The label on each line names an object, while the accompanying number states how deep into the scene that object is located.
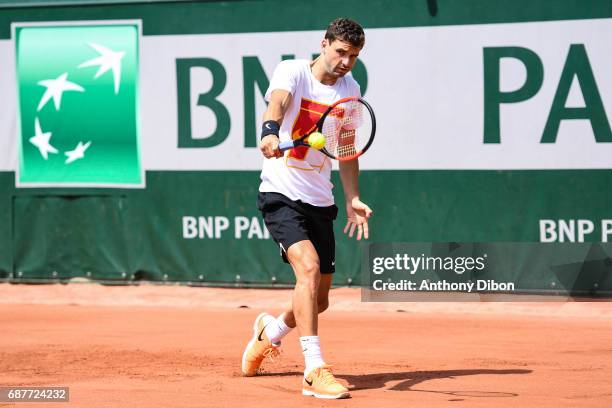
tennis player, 11.43
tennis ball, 11.13
